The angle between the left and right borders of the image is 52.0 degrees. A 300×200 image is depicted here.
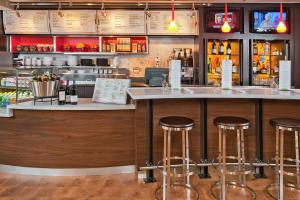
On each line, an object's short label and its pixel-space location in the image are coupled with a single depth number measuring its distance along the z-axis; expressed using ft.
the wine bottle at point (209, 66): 18.91
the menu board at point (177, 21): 19.81
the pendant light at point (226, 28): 15.56
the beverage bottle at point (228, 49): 19.10
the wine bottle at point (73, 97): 11.91
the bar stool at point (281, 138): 9.17
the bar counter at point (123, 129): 11.58
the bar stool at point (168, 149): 9.32
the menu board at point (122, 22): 19.88
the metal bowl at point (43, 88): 11.61
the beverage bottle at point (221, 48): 19.04
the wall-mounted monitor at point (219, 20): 18.31
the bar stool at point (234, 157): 9.50
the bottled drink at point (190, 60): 20.36
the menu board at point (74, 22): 19.92
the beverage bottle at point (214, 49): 19.02
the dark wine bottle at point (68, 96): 11.98
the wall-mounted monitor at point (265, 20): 18.22
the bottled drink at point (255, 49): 19.10
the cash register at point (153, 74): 15.44
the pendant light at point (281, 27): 15.14
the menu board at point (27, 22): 19.98
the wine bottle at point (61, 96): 11.69
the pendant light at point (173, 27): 14.90
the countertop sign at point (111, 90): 12.07
